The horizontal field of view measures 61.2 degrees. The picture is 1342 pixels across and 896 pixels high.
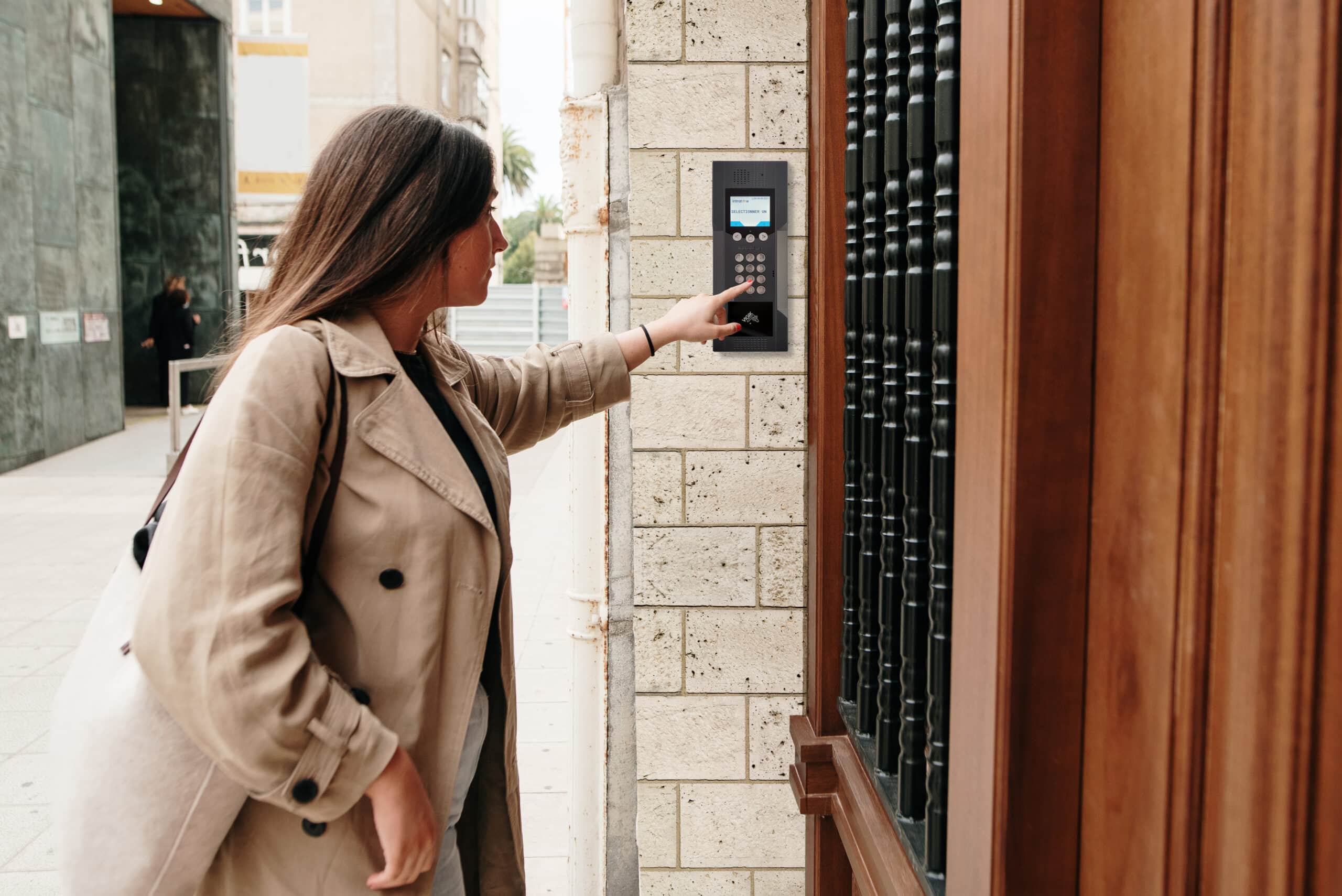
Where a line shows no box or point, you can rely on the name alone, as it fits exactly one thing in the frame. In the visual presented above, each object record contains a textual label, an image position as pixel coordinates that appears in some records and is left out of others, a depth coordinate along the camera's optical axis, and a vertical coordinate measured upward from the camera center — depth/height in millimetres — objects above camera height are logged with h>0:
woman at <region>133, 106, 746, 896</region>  1384 -267
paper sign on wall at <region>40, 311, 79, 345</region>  11742 +368
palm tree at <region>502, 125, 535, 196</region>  64750 +11552
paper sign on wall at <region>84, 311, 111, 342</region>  12703 +386
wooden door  712 -67
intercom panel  2574 +273
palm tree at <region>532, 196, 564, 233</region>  72375 +9802
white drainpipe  3195 -196
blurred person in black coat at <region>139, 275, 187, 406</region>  15047 +623
